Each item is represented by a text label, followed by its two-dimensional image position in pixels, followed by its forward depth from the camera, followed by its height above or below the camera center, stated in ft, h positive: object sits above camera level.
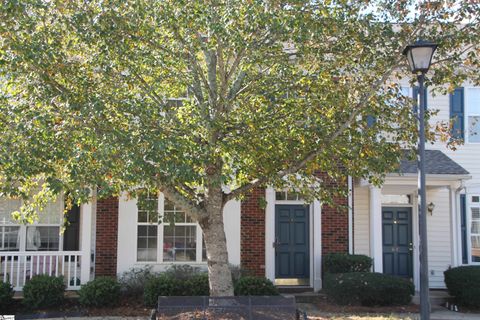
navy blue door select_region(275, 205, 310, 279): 48.62 -2.02
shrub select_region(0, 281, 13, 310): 39.32 -5.36
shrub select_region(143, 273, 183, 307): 40.78 -5.09
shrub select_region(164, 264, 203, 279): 43.62 -4.11
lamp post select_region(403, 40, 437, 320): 27.55 +4.08
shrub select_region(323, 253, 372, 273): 45.06 -3.56
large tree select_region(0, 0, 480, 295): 26.40 +6.93
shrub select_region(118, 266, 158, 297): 43.45 -4.87
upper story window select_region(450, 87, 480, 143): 52.19 +10.33
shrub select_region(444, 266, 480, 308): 41.86 -4.90
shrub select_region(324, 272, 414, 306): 41.06 -5.10
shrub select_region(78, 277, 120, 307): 40.31 -5.34
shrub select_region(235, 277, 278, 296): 41.63 -5.10
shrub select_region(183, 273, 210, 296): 41.42 -5.03
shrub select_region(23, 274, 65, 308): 39.81 -5.23
